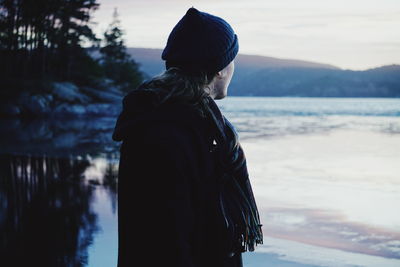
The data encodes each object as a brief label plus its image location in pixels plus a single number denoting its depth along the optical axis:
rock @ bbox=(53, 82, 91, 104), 41.23
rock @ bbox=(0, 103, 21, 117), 37.03
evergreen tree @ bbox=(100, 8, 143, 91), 60.84
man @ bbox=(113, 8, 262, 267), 1.84
